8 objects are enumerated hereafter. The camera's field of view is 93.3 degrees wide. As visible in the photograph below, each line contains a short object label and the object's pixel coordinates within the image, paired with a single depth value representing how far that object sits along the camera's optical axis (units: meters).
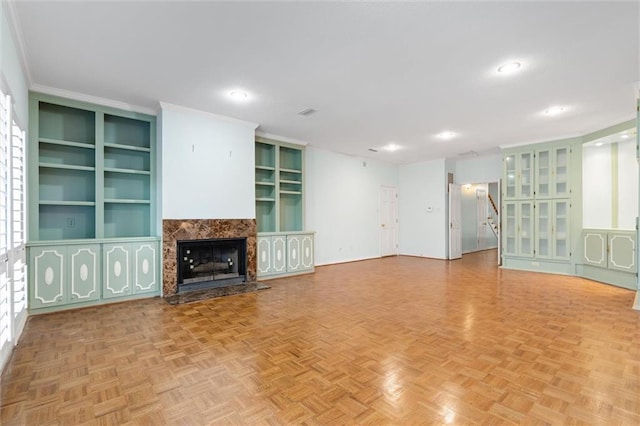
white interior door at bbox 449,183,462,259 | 8.70
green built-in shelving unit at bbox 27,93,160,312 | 3.91
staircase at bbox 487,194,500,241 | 11.34
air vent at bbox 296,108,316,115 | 4.77
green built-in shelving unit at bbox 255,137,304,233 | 6.28
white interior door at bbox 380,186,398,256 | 9.20
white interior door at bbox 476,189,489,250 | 10.81
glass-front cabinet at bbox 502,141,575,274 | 6.41
